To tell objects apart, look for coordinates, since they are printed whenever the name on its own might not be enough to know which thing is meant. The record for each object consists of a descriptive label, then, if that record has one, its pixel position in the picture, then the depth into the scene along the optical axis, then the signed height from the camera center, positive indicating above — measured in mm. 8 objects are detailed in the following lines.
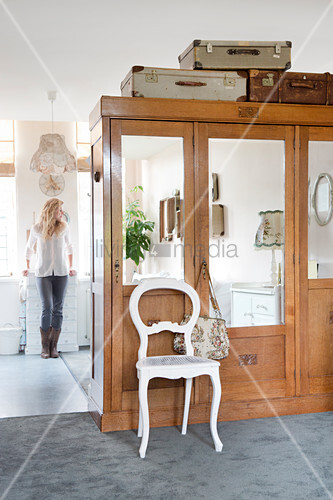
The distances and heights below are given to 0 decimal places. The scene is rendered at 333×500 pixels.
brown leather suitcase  4129 +1067
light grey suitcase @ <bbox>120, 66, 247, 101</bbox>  3938 +1052
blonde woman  6797 -306
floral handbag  3830 -615
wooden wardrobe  3854 -342
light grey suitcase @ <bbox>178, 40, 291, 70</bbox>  4066 +1273
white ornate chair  3387 -696
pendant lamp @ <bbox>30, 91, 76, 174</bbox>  6047 +870
